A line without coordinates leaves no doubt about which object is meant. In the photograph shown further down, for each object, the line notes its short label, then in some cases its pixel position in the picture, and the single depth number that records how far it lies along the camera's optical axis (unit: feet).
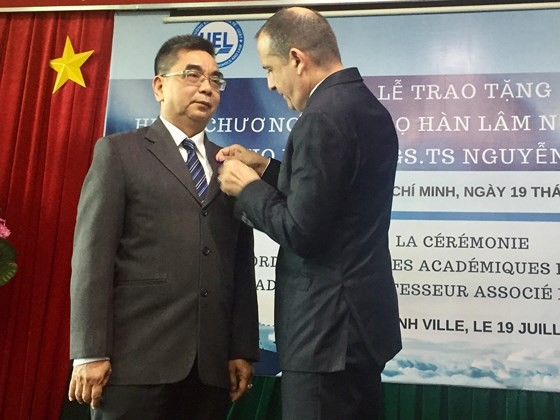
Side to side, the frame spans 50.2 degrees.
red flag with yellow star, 9.45
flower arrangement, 8.79
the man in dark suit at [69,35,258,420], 4.58
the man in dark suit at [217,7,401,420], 3.97
